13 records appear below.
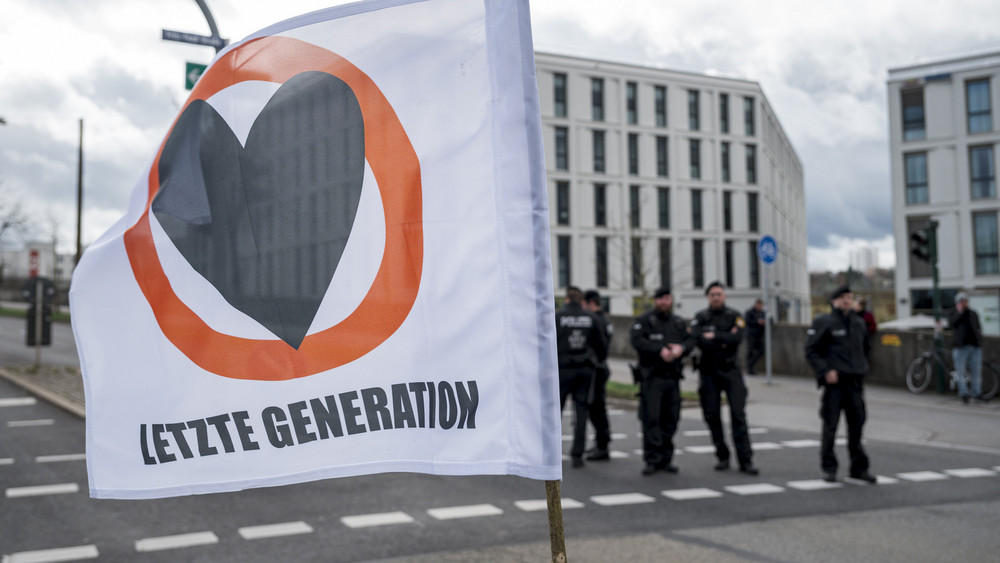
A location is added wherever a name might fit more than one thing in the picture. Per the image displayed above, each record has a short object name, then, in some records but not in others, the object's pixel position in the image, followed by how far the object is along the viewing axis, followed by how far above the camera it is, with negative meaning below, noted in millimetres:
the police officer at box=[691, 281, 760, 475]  9016 -570
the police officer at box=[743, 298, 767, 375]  20375 -678
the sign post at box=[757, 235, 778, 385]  17734 +1071
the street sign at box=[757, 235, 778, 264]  17797 +1166
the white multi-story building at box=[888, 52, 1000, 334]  42781 +6037
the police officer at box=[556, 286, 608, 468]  9352 -478
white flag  2717 +103
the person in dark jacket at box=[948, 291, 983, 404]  14836 -732
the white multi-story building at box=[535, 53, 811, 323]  53812 +8548
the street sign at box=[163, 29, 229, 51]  8805 +2916
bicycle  16641 -1308
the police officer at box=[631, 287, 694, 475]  8938 -590
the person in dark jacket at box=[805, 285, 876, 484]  8391 -650
